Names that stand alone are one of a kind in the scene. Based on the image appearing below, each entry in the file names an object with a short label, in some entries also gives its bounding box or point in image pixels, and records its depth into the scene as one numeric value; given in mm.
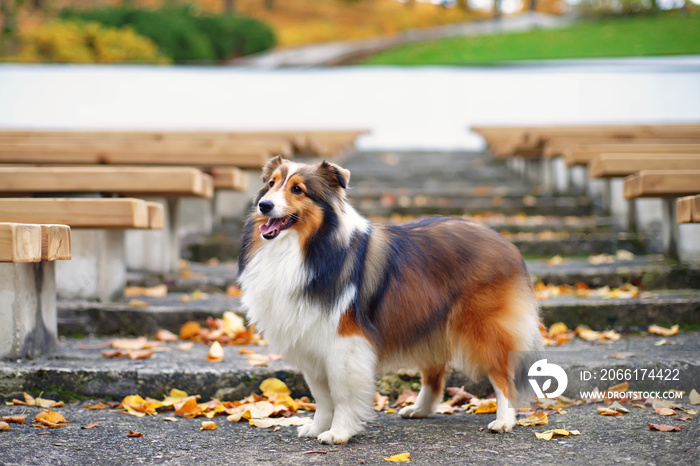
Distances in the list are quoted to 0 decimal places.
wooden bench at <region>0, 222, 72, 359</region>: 2697
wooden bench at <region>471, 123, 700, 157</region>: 6367
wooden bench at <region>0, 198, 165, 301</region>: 3314
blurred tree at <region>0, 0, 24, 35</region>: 11297
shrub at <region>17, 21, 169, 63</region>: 11547
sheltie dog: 2539
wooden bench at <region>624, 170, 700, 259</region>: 3607
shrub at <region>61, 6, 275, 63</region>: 12305
